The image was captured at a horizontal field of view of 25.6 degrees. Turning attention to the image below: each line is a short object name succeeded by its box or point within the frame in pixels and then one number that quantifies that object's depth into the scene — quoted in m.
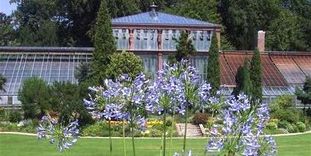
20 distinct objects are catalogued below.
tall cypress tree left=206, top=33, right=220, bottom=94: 42.59
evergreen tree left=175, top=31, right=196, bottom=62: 42.72
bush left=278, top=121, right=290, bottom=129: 36.30
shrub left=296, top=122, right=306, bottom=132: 36.56
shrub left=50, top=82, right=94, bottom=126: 32.47
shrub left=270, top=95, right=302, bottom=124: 37.34
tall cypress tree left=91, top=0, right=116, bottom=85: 41.28
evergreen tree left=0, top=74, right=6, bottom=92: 40.25
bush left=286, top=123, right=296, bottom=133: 35.84
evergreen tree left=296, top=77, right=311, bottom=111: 41.12
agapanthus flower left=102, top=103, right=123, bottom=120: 5.47
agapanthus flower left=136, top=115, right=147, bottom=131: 5.64
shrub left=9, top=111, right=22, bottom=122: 36.69
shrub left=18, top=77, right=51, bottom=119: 35.47
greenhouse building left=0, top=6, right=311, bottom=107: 45.34
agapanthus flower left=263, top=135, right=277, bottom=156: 4.93
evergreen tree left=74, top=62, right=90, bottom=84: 43.38
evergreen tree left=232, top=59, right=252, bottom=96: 40.84
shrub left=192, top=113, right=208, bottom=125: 35.38
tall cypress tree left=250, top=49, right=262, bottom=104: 42.09
